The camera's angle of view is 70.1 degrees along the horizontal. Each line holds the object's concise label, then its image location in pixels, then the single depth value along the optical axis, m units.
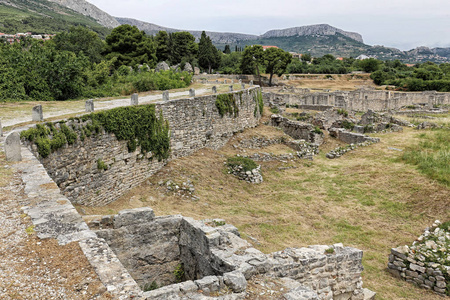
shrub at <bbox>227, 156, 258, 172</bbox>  16.93
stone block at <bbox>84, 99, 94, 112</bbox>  11.63
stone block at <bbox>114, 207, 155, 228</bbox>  7.14
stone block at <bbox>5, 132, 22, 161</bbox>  7.08
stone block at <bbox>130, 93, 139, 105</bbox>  13.64
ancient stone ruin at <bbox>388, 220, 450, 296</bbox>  8.35
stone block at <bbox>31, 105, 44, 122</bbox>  9.79
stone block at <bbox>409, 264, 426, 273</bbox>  8.72
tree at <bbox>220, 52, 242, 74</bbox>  70.19
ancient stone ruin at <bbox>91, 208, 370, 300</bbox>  6.45
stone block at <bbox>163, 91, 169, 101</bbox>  15.63
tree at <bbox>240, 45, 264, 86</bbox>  58.28
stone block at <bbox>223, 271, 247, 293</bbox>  5.09
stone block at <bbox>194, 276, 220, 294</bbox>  4.96
